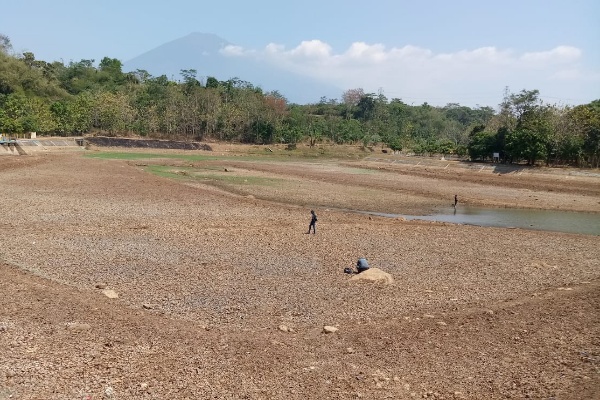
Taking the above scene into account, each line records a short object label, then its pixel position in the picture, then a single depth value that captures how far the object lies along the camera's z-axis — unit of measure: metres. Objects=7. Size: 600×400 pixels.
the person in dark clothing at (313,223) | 26.15
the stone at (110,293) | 15.32
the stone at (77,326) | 12.59
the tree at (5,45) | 121.84
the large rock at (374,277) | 18.05
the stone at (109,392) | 9.56
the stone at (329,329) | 13.53
